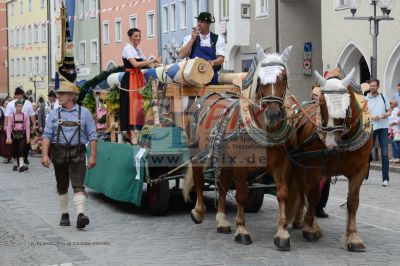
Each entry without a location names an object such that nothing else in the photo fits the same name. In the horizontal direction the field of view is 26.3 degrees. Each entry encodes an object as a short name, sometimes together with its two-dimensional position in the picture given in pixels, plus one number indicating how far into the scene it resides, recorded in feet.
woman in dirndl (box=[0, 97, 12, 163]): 69.73
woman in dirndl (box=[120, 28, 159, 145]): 38.45
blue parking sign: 119.65
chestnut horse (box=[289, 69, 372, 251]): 25.48
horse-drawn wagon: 34.01
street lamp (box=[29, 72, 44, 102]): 205.73
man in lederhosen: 32.37
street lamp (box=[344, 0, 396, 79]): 67.10
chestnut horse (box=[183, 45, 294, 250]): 26.20
